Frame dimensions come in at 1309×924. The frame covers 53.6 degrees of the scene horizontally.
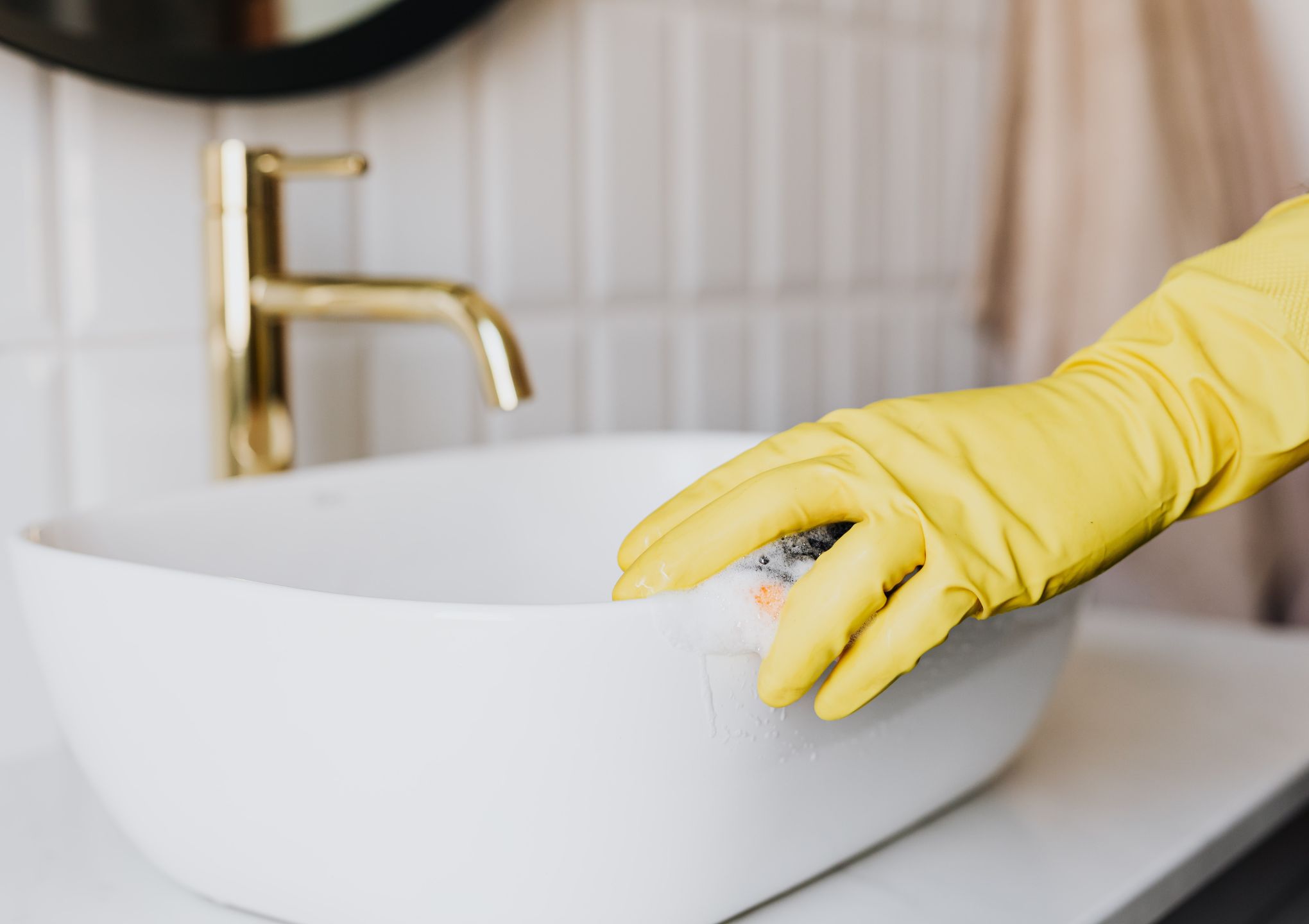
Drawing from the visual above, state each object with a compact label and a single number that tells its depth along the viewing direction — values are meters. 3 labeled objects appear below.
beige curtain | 0.90
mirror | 0.64
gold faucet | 0.62
